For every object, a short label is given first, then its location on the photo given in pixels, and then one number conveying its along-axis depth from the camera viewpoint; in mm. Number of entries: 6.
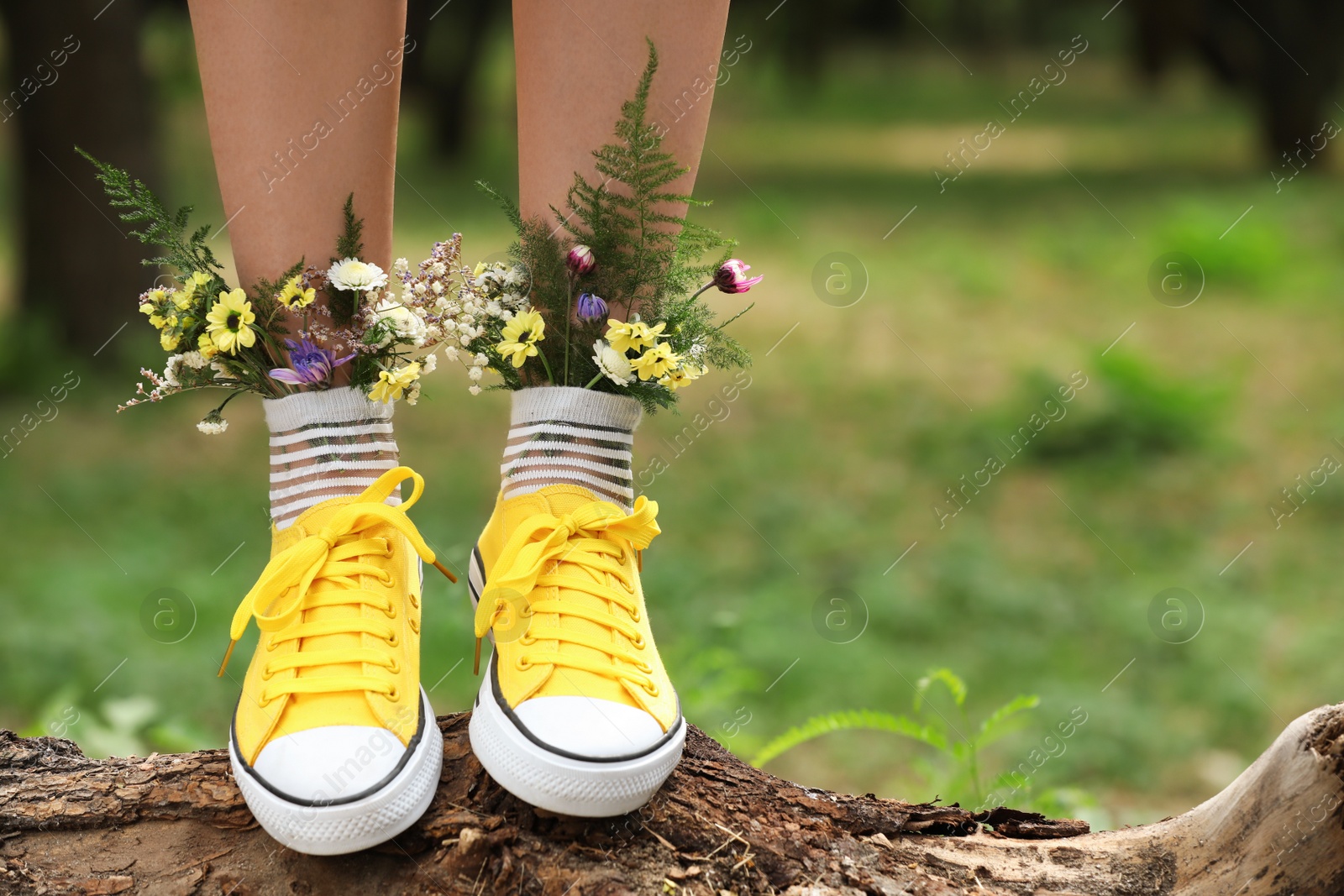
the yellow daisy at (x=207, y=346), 1905
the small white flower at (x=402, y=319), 1907
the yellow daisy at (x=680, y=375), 1916
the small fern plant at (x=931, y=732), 2082
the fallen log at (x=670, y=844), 1815
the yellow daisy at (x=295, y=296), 1895
